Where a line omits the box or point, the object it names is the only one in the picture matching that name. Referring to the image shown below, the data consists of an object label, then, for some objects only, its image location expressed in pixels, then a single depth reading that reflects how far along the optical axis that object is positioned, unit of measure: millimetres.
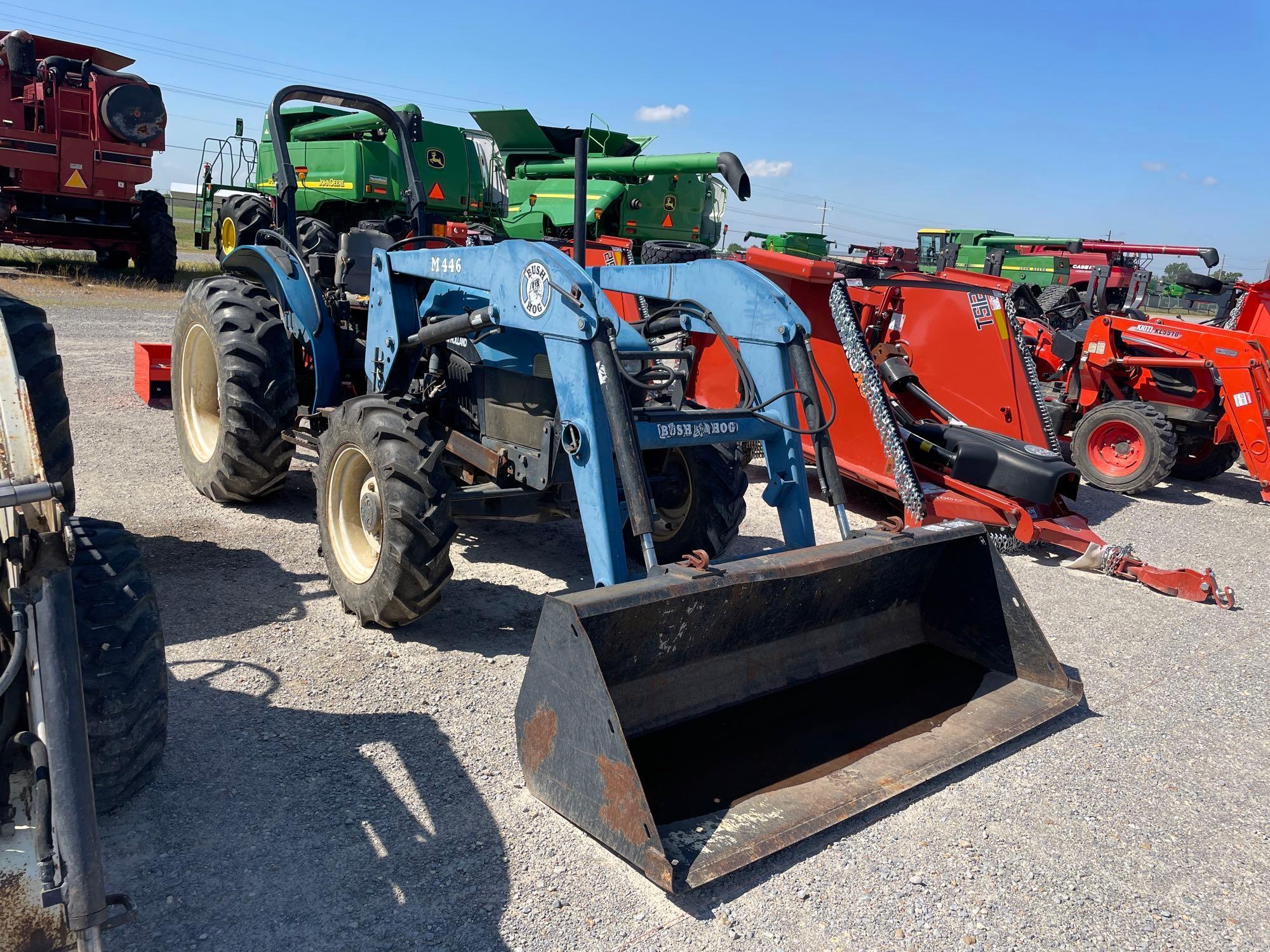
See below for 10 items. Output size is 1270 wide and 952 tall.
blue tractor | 2951
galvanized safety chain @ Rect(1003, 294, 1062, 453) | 7039
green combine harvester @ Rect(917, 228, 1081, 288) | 16781
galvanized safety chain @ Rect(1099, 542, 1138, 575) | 5961
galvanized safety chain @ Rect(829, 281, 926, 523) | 6273
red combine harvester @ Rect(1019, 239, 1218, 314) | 14245
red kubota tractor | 8289
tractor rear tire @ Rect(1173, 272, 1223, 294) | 9453
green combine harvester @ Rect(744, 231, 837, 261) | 19578
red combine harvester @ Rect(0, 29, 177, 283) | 13898
